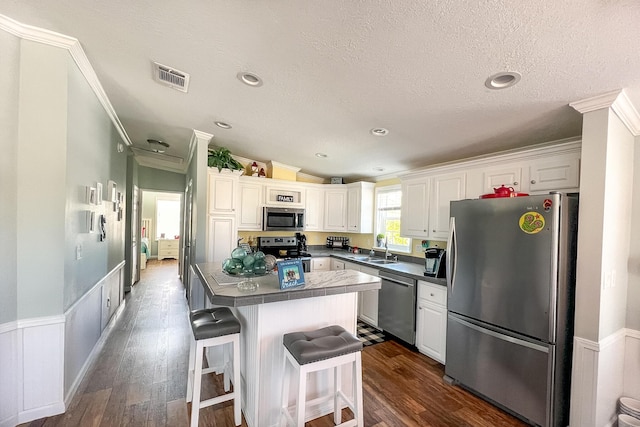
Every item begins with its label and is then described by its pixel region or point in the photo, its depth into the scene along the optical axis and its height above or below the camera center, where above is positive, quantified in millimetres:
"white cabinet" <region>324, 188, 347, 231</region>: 4868 +36
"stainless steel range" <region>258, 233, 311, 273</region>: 4465 -662
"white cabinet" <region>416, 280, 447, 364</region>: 2764 -1162
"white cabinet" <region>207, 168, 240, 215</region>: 3805 +227
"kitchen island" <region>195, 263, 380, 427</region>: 1714 -805
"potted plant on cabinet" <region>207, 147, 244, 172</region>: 3832 +691
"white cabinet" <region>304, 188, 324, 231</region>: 4809 +12
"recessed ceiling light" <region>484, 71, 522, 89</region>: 1690 +890
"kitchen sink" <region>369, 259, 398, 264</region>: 3931 -744
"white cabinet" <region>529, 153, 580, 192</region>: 2242 +383
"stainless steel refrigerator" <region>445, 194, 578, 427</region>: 1901 -679
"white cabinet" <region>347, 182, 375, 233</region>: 4574 +47
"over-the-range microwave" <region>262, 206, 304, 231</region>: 4359 -174
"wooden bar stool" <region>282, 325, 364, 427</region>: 1531 -877
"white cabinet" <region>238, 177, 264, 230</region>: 4242 +55
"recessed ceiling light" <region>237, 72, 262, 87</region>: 2081 +1032
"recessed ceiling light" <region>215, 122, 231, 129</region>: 3199 +994
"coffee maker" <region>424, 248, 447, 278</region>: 2893 -550
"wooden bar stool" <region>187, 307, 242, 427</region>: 1744 -898
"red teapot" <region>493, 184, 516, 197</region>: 2367 +208
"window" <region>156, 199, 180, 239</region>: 9562 -470
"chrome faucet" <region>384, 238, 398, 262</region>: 4080 -680
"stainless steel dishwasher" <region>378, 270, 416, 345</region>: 3085 -1153
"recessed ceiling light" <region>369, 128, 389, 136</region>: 2799 +854
